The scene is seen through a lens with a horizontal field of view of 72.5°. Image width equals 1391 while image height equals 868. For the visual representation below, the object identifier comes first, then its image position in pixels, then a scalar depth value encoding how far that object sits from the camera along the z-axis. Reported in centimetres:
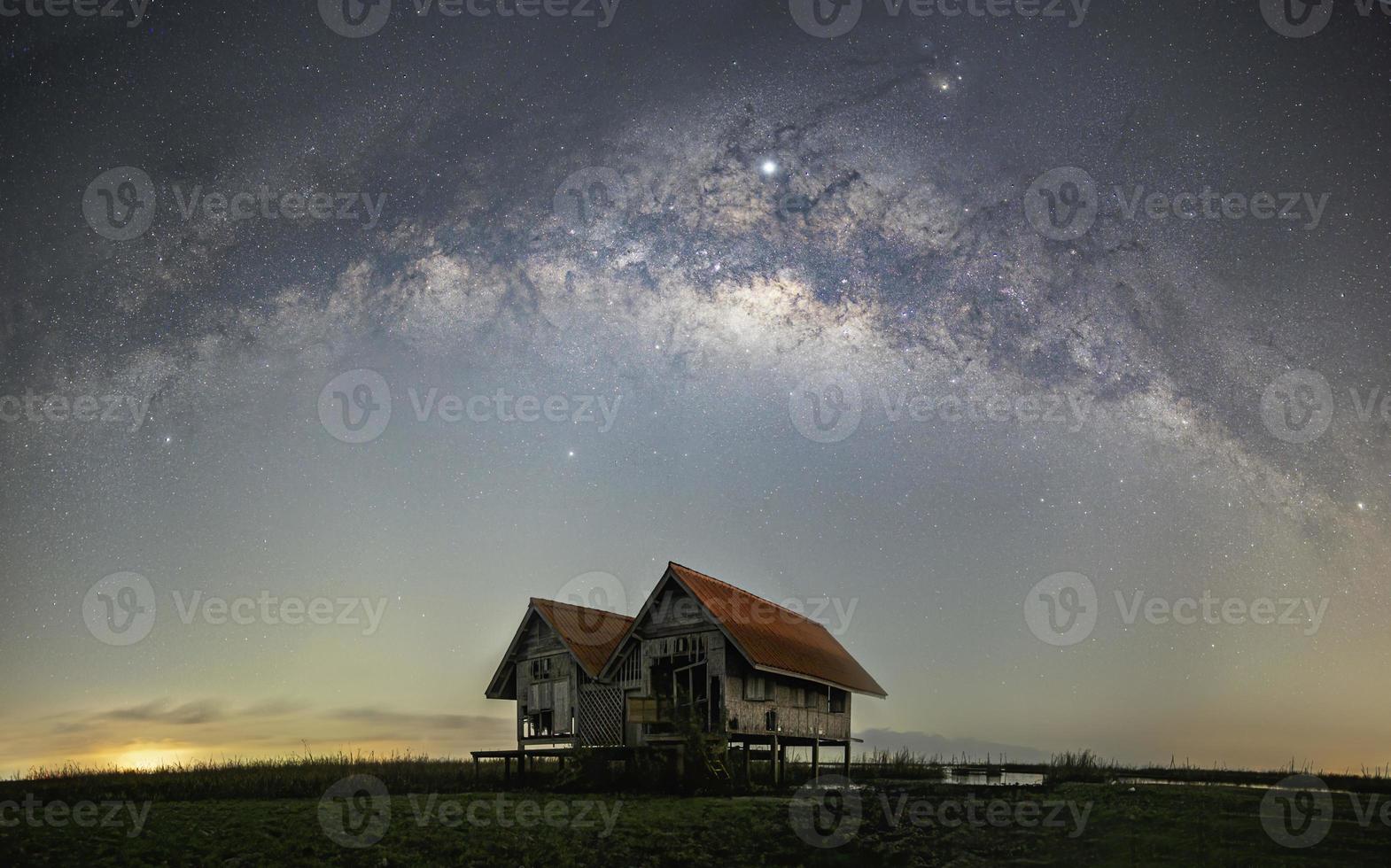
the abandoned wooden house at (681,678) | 3234
